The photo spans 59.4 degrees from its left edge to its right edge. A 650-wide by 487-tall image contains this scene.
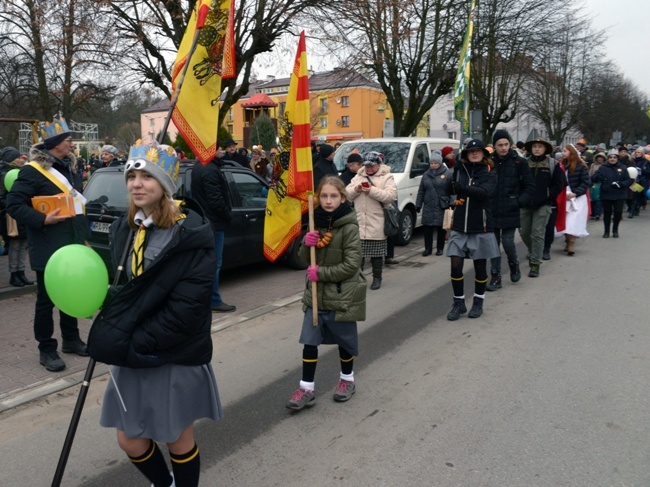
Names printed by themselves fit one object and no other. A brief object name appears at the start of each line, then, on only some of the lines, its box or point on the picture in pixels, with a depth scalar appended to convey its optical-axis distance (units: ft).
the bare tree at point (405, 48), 54.90
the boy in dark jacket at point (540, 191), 27.04
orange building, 219.20
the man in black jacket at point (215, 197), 21.13
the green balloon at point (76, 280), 8.03
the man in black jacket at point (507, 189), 24.43
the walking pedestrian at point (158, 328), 7.55
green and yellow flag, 46.36
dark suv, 22.90
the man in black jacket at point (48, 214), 15.12
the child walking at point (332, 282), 12.87
